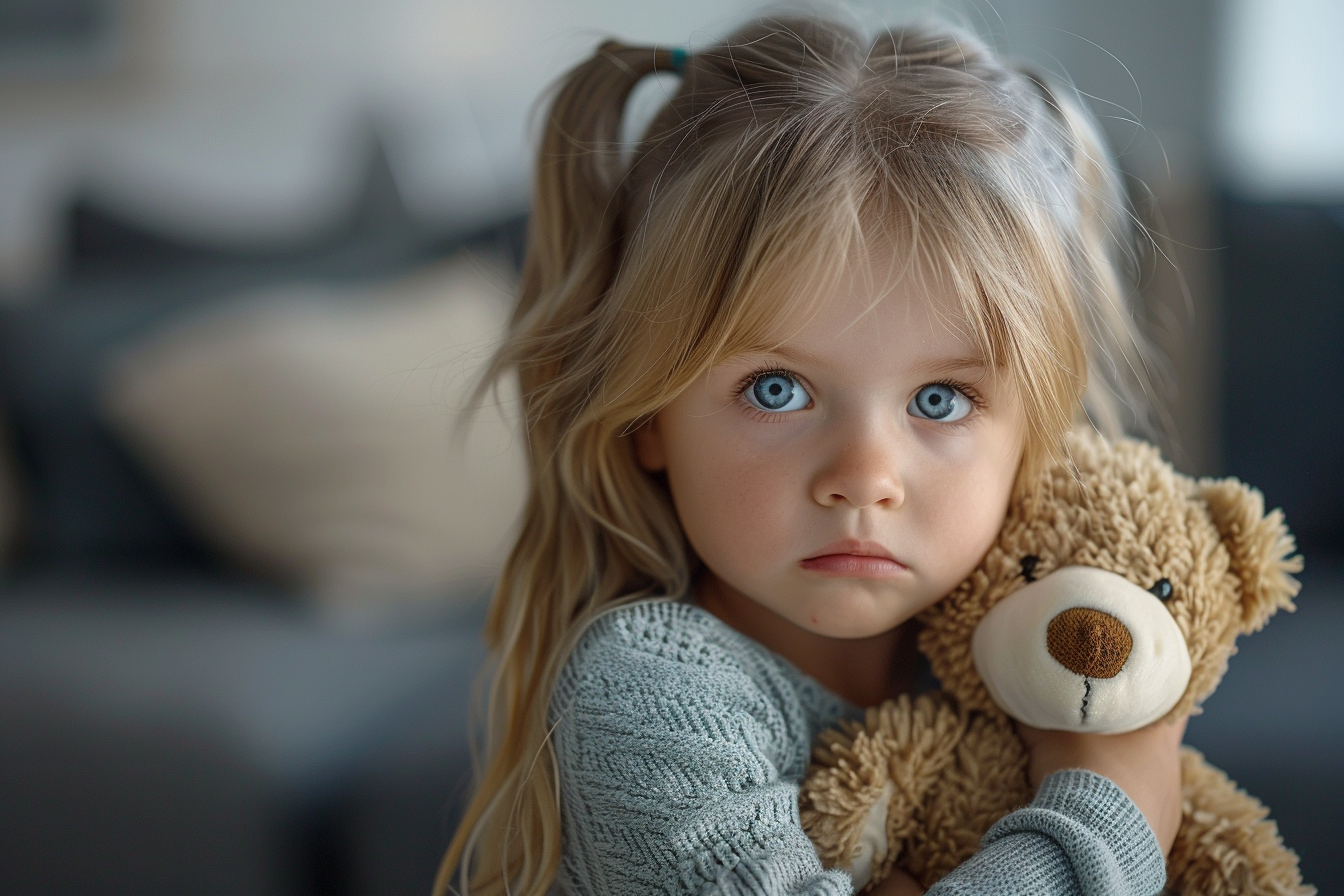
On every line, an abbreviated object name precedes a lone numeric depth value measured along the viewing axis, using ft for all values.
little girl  1.82
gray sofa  3.91
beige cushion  4.88
